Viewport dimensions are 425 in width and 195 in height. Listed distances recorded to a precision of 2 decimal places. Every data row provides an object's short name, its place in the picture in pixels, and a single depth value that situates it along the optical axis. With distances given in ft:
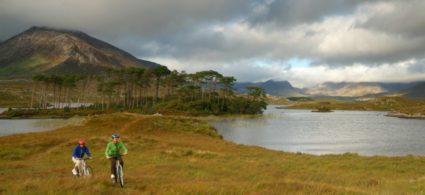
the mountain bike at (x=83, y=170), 73.51
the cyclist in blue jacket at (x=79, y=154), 73.72
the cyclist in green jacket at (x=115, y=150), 64.60
